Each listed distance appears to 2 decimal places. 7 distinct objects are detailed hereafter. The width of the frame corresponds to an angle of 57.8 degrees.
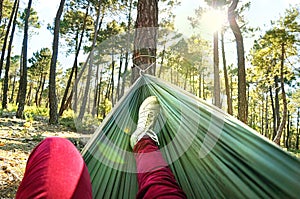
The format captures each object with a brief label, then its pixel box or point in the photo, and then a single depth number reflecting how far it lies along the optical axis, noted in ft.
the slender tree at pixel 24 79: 19.56
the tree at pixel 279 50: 25.44
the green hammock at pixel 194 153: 2.18
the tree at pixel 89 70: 22.66
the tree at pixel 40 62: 52.95
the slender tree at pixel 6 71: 25.46
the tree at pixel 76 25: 33.45
